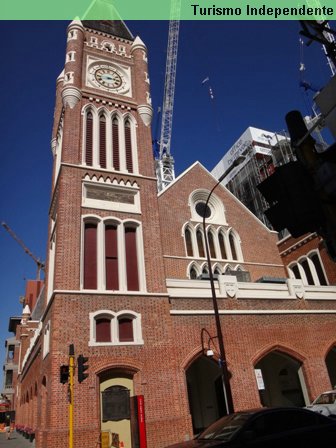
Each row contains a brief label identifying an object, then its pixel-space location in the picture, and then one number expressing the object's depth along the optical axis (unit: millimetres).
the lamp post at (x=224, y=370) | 12703
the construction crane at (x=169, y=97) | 72675
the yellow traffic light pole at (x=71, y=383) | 11636
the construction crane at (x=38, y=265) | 100812
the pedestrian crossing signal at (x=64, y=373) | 12547
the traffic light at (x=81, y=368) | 12344
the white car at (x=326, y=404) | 13406
